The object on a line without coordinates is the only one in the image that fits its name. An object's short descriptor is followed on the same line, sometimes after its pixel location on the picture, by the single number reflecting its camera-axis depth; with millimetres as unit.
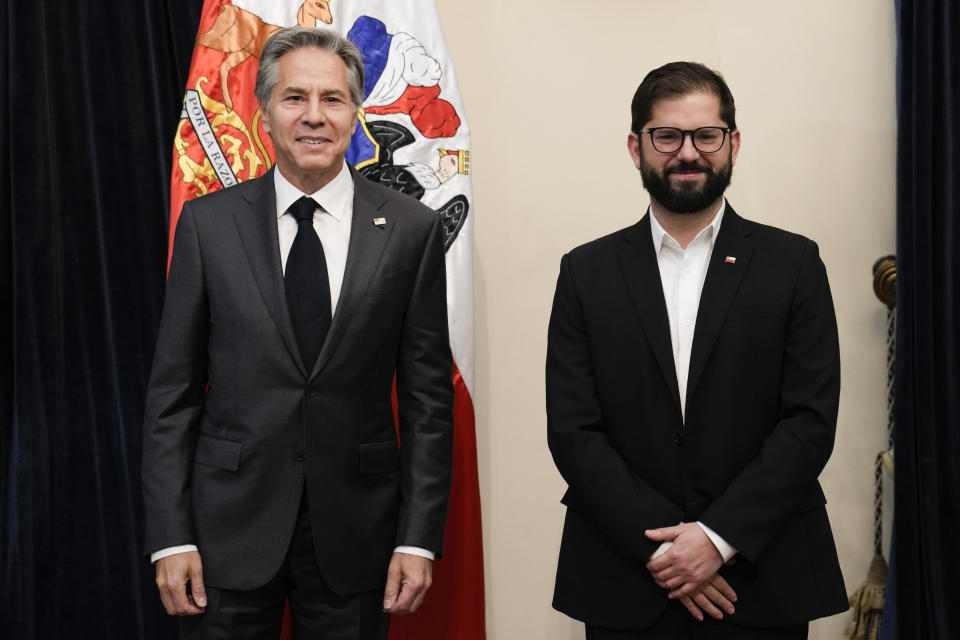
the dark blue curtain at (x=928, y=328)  2771
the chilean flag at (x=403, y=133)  2502
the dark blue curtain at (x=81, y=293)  2709
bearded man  1760
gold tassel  2939
